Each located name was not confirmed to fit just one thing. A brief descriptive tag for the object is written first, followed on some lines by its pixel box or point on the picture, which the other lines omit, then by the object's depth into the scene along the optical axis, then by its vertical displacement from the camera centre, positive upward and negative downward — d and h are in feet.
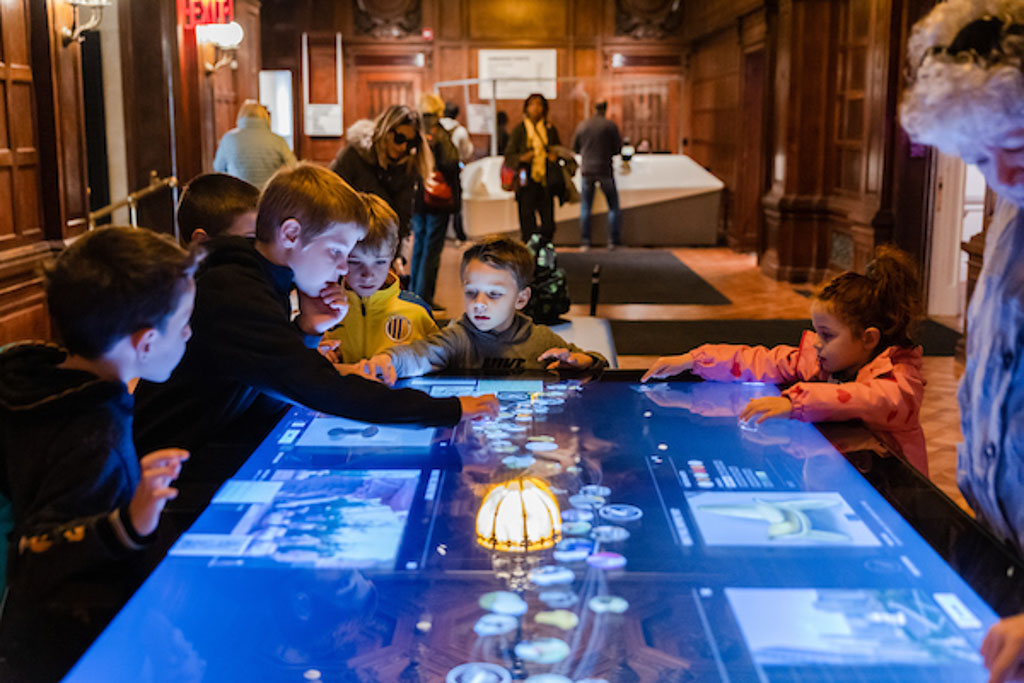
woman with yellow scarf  31.55 -0.42
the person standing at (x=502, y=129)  47.37 +0.76
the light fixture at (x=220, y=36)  32.12 +3.25
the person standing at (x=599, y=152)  39.42 -0.21
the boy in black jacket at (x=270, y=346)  6.39 -1.16
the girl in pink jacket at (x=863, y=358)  7.47 -1.59
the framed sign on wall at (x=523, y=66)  51.26 +3.72
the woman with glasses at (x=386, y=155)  20.38 -0.15
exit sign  28.76 +3.52
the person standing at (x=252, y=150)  26.37 -0.06
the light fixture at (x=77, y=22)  18.51 +2.17
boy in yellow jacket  9.56 -1.46
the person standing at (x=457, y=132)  35.78 +0.50
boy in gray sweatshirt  8.95 -1.58
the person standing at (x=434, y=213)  24.17 -1.47
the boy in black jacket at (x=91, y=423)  4.38 -1.17
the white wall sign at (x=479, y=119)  47.85 +1.19
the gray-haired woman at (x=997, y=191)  4.21 -0.21
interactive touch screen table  3.79 -1.73
